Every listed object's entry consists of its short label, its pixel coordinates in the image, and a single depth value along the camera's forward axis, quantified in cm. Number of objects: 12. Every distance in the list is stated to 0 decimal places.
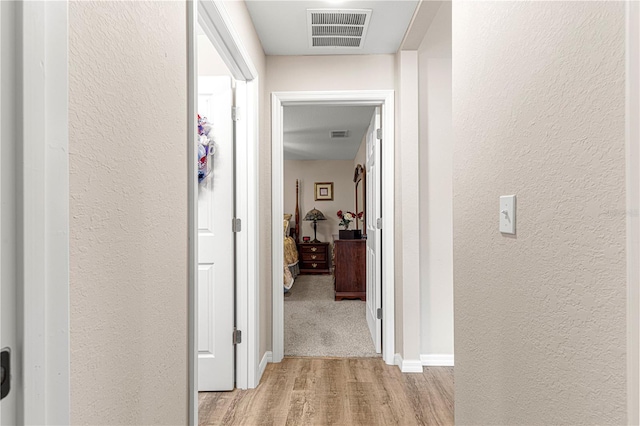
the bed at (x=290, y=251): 473
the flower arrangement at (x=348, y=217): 524
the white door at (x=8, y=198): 50
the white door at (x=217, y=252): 218
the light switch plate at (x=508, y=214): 93
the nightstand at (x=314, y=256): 662
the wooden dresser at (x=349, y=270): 448
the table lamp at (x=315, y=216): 712
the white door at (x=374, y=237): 282
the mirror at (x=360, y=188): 513
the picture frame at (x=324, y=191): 735
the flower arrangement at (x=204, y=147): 211
